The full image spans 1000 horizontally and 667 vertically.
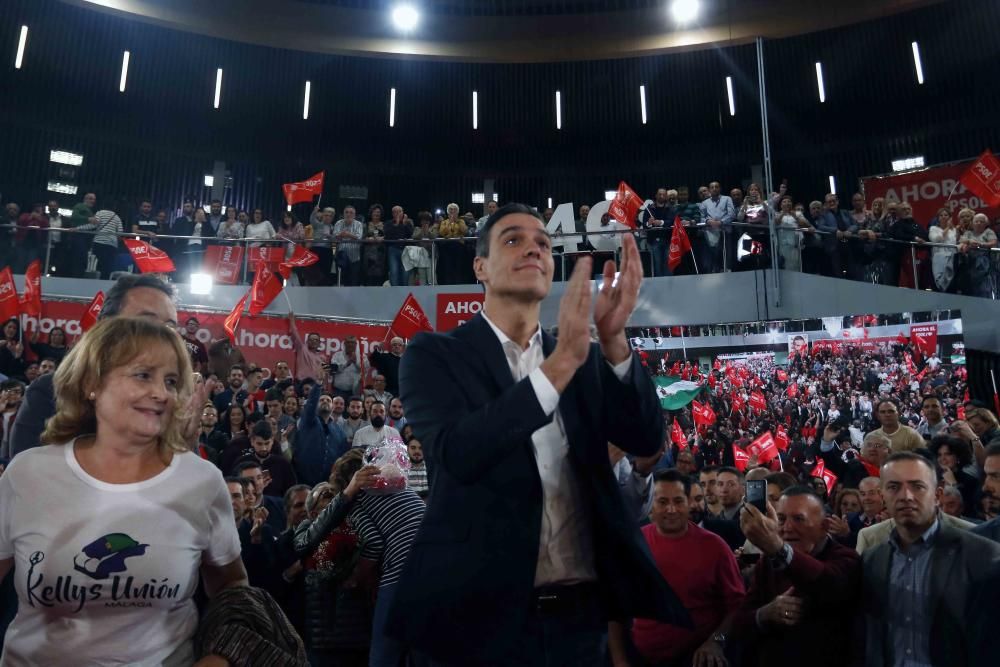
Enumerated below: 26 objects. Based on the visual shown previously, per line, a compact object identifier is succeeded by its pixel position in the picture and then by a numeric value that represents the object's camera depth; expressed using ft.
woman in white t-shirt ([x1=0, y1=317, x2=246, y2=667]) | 5.38
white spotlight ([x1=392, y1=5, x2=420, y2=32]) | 55.47
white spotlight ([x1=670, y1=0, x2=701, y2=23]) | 54.08
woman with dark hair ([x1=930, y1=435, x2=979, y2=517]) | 17.52
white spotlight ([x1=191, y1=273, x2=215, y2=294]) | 37.04
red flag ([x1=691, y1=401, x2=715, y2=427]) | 28.32
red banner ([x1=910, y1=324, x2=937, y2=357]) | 27.66
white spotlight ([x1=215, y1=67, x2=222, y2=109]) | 55.41
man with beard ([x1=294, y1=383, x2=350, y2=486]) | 22.15
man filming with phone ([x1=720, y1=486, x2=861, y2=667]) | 10.40
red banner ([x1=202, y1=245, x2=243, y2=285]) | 37.68
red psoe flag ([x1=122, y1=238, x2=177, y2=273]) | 35.96
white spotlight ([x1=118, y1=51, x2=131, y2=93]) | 53.26
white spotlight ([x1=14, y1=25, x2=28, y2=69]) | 50.19
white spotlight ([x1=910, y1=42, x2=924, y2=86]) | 52.85
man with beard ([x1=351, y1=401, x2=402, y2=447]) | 19.40
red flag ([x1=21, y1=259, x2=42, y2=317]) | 30.12
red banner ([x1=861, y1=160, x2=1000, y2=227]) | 49.18
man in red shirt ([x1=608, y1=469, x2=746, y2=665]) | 12.32
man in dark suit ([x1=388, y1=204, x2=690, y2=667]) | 4.76
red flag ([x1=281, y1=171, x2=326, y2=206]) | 40.42
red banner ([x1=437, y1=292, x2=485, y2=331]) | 37.01
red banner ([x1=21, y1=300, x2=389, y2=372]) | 30.91
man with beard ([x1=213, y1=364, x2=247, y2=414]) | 25.99
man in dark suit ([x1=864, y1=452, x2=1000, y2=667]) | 9.95
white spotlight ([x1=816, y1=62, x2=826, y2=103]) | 55.06
